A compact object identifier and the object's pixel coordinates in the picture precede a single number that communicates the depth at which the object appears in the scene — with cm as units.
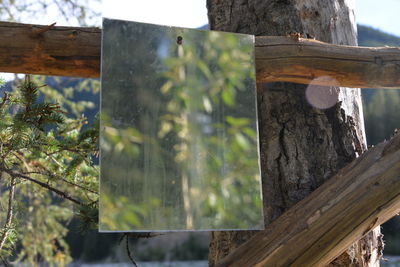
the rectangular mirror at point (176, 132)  176
